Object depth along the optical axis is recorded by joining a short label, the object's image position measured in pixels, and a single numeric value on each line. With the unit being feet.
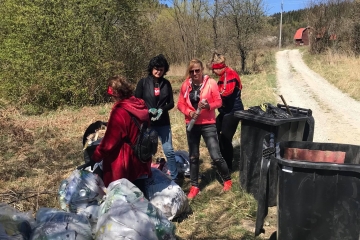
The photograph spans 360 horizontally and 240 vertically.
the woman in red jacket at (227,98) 15.81
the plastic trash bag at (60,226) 8.10
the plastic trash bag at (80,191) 10.55
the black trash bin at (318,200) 6.99
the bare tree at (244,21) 72.28
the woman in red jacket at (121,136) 10.49
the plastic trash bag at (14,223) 8.06
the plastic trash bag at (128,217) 8.07
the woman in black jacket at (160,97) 13.98
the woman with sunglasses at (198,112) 13.71
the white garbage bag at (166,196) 11.78
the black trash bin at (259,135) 12.52
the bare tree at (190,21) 67.46
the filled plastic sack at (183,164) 16.67
